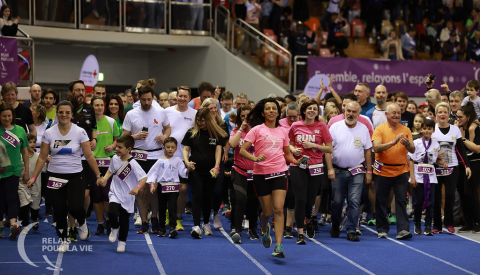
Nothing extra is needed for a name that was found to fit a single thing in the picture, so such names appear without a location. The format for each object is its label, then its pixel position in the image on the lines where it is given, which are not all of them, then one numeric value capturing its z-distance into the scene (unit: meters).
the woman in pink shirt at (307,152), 16.34
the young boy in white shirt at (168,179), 16.87
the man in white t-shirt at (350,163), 16.87
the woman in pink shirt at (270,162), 14.16
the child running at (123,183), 14.91
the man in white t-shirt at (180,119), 18.05
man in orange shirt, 16.77
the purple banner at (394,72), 32.50
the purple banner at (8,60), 27.42
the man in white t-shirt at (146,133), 16.86
